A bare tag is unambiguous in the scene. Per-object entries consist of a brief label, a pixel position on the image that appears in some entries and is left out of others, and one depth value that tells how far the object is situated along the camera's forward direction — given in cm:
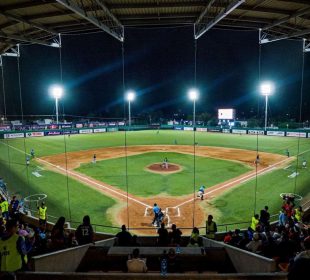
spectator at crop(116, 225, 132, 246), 827
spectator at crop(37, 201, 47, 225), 1238
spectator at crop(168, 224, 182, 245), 878
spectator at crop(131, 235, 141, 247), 829
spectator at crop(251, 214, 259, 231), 1077
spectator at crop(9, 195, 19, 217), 1291
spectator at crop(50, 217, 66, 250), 684
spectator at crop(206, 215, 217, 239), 975
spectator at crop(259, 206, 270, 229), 1079
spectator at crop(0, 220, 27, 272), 486
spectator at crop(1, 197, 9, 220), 1256
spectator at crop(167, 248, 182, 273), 610
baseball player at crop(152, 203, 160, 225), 1374
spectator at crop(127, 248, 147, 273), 570
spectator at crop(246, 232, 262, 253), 689
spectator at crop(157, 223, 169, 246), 844
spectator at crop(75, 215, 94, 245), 767
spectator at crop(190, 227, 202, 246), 895
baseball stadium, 759
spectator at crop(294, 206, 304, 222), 1169
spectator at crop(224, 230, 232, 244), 865
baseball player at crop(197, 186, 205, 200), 1760
